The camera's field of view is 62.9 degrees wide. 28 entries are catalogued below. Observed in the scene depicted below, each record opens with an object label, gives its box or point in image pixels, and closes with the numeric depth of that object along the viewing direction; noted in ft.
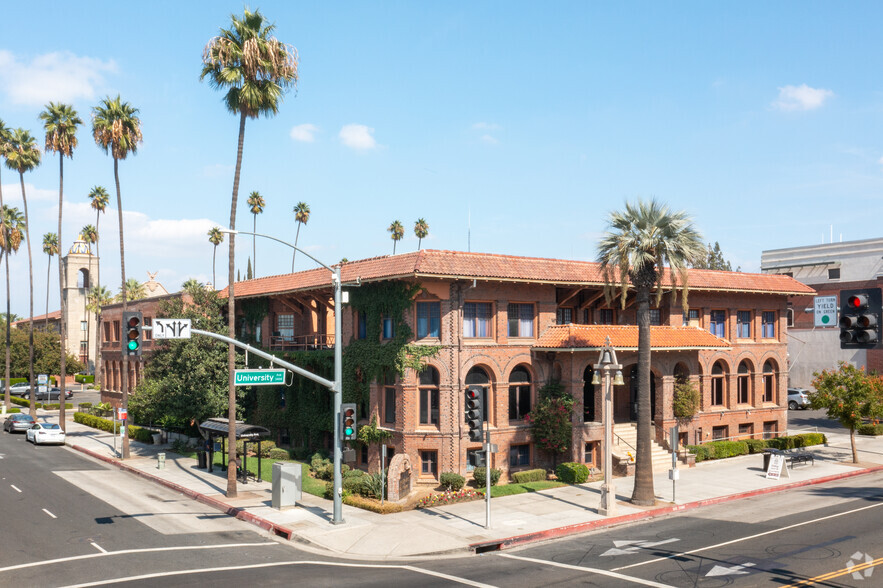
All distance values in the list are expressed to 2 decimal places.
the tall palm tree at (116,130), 140.15
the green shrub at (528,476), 106.93
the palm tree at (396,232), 329.72
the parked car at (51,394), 248.52
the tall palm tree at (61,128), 165.07
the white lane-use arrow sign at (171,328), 73.91
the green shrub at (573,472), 106.73
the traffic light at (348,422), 82.89
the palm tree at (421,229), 330.75
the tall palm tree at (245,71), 98.78
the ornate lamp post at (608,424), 86.84
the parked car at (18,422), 179.52
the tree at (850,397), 124.36
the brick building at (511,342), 106.22
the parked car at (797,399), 207.10
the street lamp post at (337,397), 83.35
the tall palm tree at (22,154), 187.05
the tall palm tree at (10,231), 223.71
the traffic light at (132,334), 63.82
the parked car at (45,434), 158.30
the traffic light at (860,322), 43.65
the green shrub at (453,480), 100.94
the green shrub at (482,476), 102.83
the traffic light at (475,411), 76.64
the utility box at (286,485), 91.20
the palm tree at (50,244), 340.59
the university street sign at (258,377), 85.61
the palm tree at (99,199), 268.41
